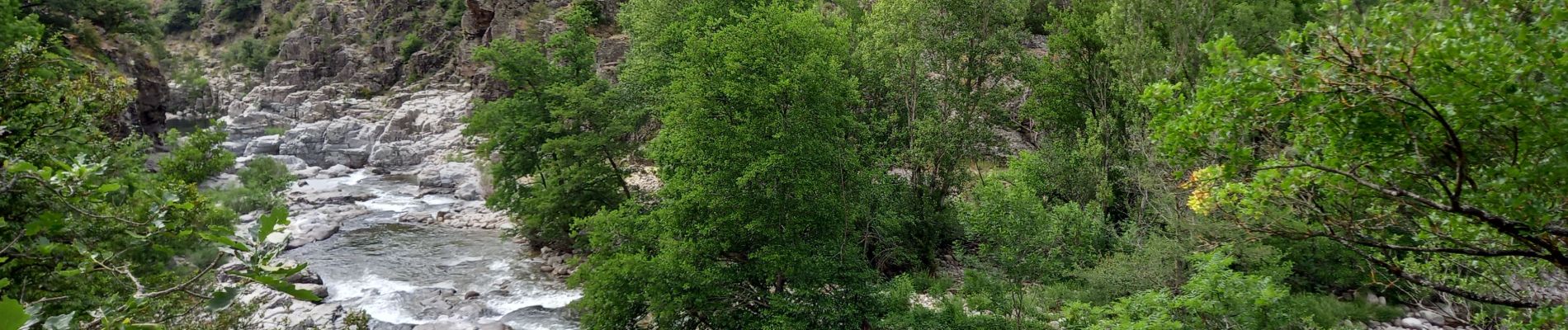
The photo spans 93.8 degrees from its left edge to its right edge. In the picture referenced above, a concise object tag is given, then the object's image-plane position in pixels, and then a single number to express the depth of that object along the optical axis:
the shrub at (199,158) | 27.09
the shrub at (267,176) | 33.47
